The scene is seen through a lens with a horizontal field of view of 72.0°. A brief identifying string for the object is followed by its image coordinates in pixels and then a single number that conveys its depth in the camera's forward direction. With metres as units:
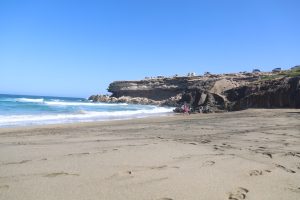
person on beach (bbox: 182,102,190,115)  16.29
